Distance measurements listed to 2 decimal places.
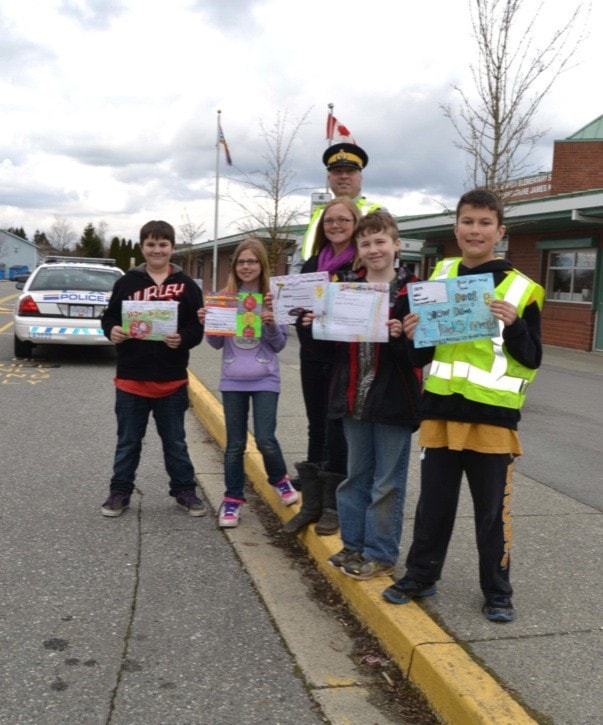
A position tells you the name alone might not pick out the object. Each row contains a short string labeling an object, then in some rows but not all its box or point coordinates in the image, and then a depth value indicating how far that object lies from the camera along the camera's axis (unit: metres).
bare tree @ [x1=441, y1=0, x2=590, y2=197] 12.73
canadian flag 16.42
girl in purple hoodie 4.68
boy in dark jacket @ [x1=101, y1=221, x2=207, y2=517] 4.89
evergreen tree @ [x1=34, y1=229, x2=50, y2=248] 154.88
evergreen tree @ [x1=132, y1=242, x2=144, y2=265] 73.21
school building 18.02
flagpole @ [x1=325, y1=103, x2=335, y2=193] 17.20
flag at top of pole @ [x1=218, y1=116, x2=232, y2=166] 31.38
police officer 4.39
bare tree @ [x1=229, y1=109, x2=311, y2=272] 25.45
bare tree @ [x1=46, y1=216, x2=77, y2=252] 126.56
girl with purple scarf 4.04
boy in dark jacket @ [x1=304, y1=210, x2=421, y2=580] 3.52
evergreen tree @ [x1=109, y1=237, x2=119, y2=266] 75.44
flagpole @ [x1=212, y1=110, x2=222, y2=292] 33.41
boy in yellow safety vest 3.16
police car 11.70
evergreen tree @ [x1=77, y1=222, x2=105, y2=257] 90.88
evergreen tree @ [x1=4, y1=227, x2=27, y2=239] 156.23
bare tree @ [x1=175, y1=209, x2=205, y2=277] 52.53
